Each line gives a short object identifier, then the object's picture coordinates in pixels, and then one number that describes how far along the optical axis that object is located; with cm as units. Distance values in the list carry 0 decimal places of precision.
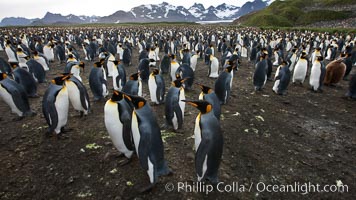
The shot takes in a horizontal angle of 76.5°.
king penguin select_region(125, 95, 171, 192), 339
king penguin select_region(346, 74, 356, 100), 788
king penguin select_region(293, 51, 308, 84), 935
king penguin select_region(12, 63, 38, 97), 709
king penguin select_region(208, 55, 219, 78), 1051
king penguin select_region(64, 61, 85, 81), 773
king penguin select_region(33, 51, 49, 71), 1095
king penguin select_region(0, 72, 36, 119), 549
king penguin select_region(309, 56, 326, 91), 860
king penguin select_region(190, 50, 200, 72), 1184
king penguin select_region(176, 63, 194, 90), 834
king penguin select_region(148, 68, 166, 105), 690
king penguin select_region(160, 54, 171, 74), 1120
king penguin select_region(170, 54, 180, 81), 923
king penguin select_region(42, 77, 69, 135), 477
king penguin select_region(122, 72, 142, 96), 601
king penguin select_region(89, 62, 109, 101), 693
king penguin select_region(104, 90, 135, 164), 405
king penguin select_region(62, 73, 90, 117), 573
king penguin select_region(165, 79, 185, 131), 532
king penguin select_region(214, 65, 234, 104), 687
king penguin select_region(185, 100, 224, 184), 337
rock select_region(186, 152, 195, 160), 443
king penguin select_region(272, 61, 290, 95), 821
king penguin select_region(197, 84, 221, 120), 481
